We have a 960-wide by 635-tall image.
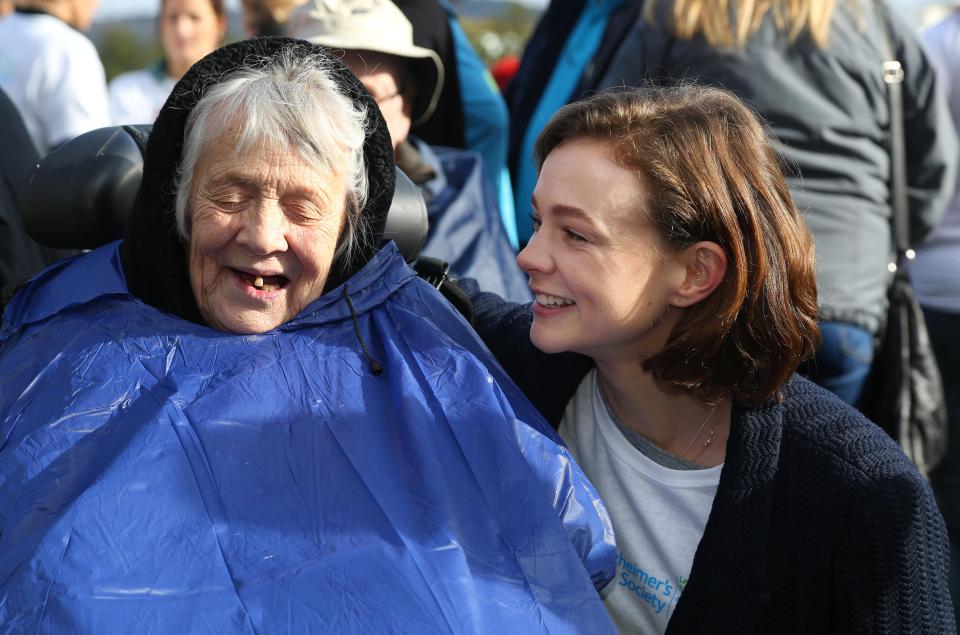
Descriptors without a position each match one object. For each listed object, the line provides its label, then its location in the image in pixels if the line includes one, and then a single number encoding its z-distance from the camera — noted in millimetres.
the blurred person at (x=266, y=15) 4449
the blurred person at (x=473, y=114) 4172
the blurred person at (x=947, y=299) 3566
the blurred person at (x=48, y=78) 3969
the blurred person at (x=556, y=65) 3803
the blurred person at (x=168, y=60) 5113
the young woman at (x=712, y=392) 2010
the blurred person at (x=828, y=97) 3145
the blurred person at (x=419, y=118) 3453
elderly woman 1801
